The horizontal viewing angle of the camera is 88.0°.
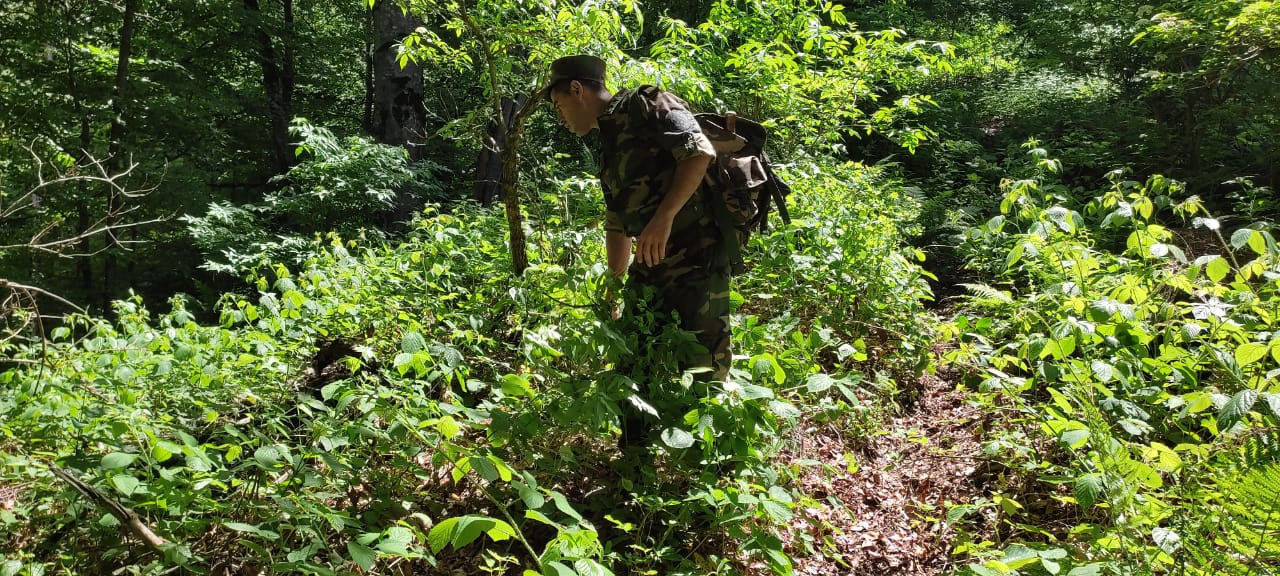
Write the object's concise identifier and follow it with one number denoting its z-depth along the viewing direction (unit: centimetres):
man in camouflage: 307
